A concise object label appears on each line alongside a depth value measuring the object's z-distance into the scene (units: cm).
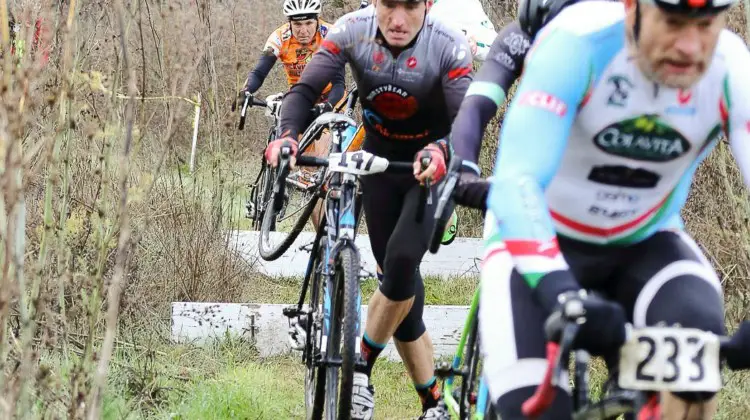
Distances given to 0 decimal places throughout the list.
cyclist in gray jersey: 1038
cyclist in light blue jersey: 501
